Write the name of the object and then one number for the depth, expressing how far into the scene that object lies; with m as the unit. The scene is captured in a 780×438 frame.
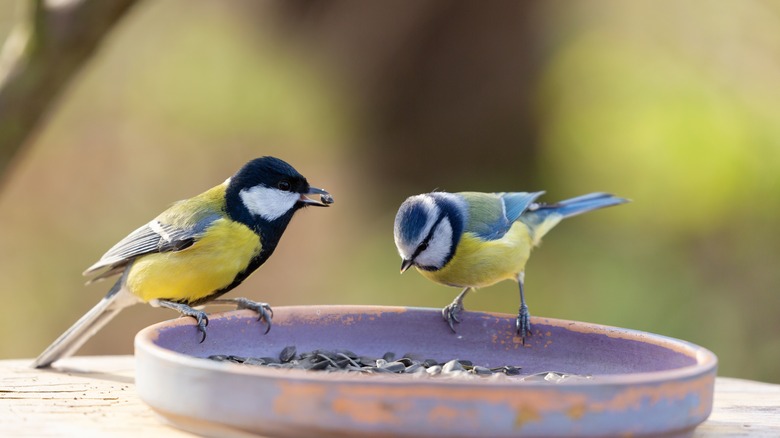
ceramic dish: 3.43
